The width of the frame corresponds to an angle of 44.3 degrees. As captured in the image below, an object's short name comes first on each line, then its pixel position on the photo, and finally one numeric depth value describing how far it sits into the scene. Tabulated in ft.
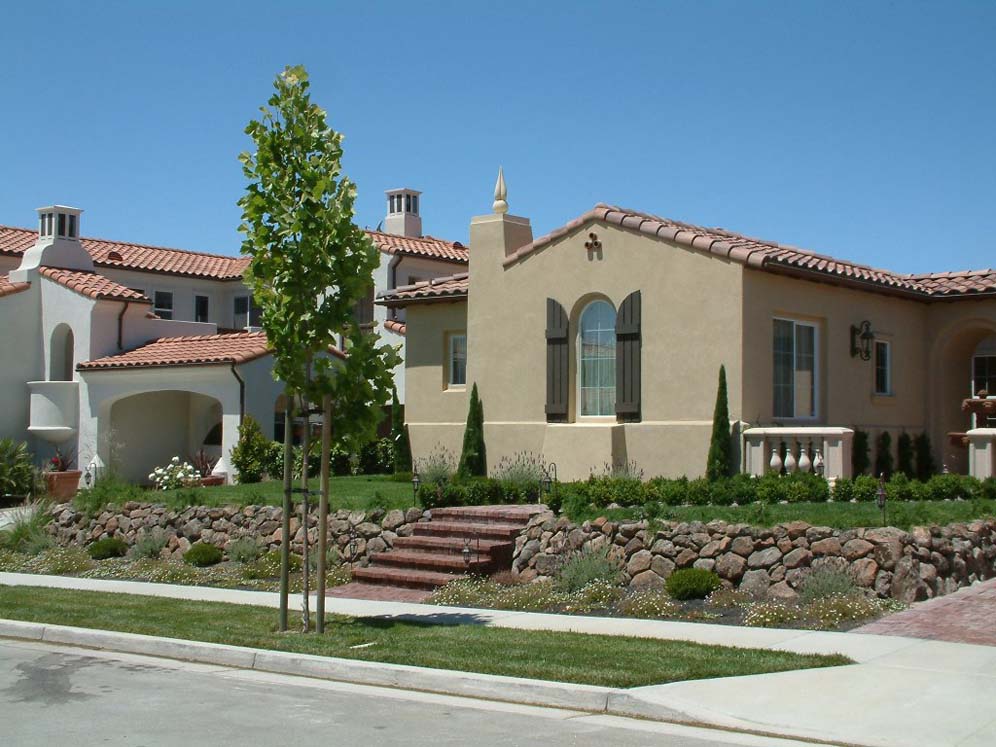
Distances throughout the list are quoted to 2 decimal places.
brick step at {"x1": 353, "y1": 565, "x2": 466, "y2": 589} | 52.65
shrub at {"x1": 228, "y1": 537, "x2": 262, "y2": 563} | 61.67
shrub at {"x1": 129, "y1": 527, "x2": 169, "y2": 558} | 66.03
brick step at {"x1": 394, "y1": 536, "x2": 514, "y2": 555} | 53.93
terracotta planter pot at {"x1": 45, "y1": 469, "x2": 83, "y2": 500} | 96.02
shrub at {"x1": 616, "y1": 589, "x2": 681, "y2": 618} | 45.27
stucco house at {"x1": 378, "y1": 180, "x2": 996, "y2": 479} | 64.23
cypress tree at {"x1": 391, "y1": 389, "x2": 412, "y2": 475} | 83.25
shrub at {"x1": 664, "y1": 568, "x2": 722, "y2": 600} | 46.50
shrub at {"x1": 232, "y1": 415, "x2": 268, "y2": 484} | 93.61
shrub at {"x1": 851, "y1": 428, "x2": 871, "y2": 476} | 67.72
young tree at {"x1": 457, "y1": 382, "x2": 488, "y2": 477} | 74.02
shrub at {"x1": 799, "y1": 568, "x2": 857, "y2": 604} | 43.72
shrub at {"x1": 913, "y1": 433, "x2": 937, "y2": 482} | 73.77
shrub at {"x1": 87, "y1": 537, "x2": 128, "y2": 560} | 66.80
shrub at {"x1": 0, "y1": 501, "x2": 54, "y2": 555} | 69.51
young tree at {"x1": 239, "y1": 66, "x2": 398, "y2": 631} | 41.04
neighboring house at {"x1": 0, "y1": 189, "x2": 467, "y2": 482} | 99.40
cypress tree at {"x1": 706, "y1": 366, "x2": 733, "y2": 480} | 62.44
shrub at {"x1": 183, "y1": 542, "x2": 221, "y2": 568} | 62.75
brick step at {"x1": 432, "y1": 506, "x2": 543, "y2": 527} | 55.93
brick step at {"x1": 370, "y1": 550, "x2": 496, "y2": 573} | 53.16
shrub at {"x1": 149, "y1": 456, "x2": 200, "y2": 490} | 86.28
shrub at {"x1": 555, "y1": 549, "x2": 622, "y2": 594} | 49.37
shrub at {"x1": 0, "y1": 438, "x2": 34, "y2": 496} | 91.66
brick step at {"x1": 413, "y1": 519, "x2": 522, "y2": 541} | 54.90
